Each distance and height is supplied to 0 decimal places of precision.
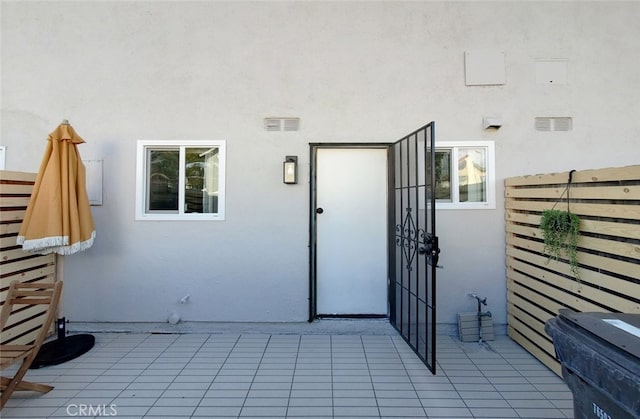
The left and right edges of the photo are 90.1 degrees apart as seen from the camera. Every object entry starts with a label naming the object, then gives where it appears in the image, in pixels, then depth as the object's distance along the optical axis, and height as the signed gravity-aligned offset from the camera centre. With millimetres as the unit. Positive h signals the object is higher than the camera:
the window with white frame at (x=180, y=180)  3646 +374
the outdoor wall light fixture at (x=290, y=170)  3529 +469
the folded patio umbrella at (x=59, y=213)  2949 -9
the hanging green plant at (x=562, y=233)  2548 -169
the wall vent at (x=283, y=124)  3623 +1004
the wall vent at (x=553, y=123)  3596 +1010
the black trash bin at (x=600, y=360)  1176 -597
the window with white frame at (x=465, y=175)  3598 +430
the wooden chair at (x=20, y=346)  2268 -958
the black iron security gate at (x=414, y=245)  2684 -300
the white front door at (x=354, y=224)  3738 -134
